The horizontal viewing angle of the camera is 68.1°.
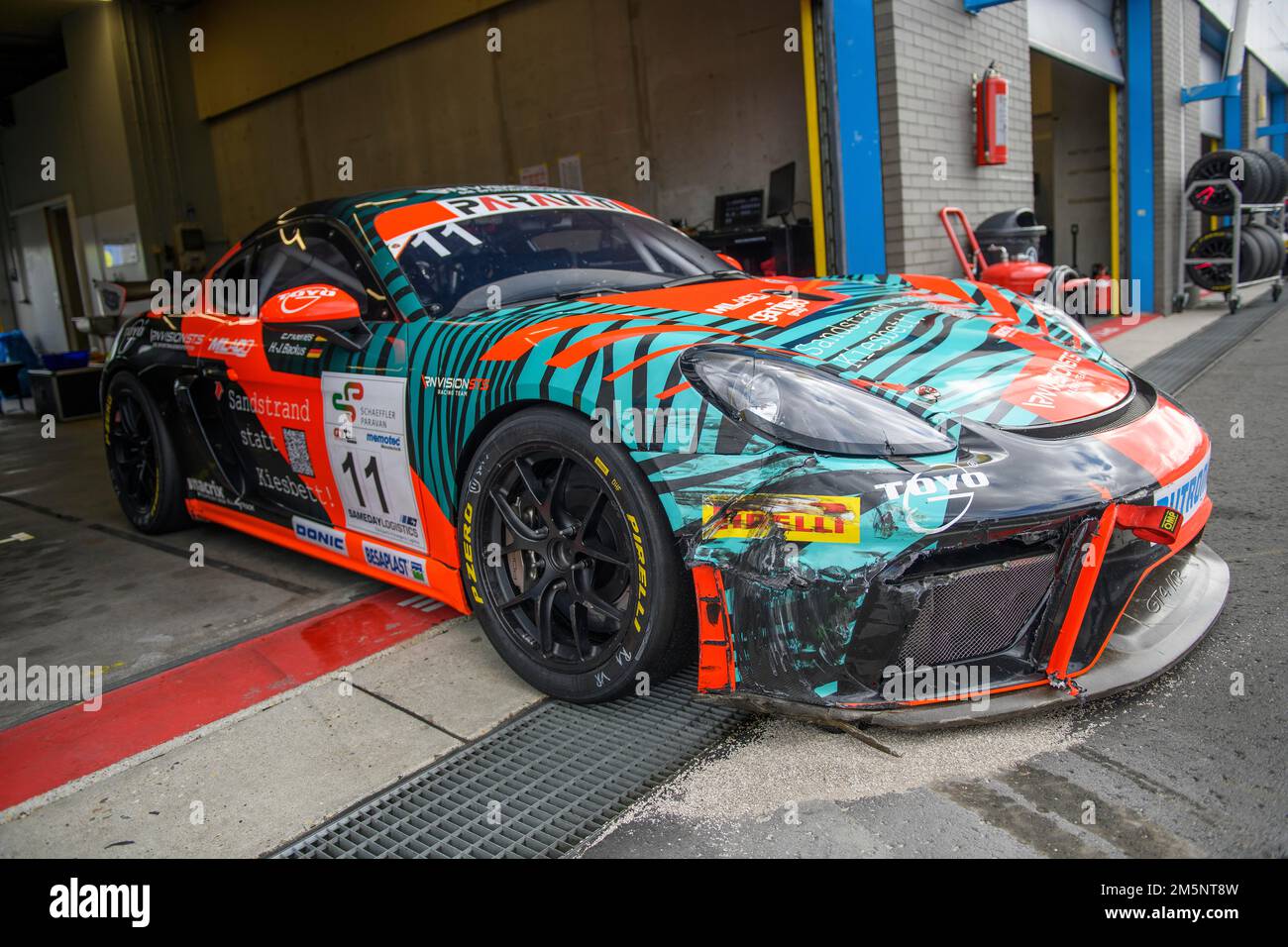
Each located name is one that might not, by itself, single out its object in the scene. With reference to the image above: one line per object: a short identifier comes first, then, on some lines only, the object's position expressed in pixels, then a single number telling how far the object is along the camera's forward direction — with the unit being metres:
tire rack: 10.55
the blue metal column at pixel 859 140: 6.02
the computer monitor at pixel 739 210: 8.73
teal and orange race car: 1.87
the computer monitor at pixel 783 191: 8.28
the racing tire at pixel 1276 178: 11.45
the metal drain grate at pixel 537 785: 1.84
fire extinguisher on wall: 7.23
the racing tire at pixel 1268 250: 11.23
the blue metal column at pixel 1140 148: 10.80
